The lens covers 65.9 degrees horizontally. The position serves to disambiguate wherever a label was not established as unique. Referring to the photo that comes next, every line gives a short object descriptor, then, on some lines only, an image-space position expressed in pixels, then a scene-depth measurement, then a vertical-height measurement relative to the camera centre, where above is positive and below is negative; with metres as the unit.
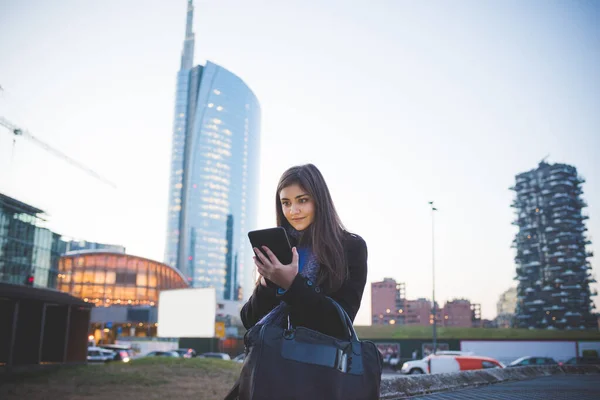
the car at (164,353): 34.62 -4.90
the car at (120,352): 33.16 -4.80
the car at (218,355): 38.78 -5.55
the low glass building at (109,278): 98.75 +1.52
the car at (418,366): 24.28 -3.73
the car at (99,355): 32.09 -4.83
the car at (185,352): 42.79 -5.92
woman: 1.90 +0.11
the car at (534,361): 31.09 -4.22
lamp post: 44.12 +6.29
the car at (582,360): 33.31 -4.37
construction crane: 86.06 +28.01
